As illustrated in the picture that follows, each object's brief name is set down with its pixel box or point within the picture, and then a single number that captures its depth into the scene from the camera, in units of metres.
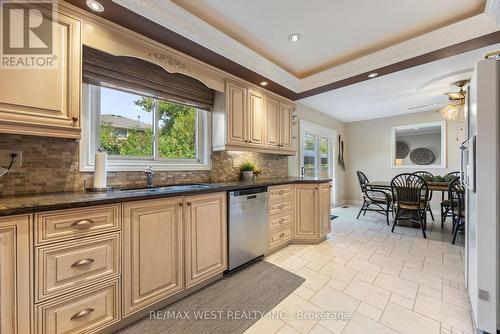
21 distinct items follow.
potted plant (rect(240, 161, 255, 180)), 3.14
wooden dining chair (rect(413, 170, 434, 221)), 3.94
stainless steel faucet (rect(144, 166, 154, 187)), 2.09
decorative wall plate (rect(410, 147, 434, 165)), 5.25
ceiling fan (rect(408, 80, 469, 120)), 3.32
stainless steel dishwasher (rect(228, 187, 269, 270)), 2.21
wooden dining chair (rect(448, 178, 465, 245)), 2.85
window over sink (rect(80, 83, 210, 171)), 1.88
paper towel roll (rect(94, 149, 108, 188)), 1.71
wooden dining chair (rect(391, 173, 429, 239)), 3.38
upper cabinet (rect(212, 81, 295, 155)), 2.67
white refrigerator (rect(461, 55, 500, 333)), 1.33
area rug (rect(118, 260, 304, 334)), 1.52
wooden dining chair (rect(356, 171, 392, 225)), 4.03
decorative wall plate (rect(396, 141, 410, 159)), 5.57
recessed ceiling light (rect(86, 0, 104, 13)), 1.51
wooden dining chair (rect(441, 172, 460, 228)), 3.52
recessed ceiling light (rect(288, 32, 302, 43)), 2.34
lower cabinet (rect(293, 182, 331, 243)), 3.04
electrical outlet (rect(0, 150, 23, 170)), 1.42
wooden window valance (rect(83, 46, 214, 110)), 1.77
